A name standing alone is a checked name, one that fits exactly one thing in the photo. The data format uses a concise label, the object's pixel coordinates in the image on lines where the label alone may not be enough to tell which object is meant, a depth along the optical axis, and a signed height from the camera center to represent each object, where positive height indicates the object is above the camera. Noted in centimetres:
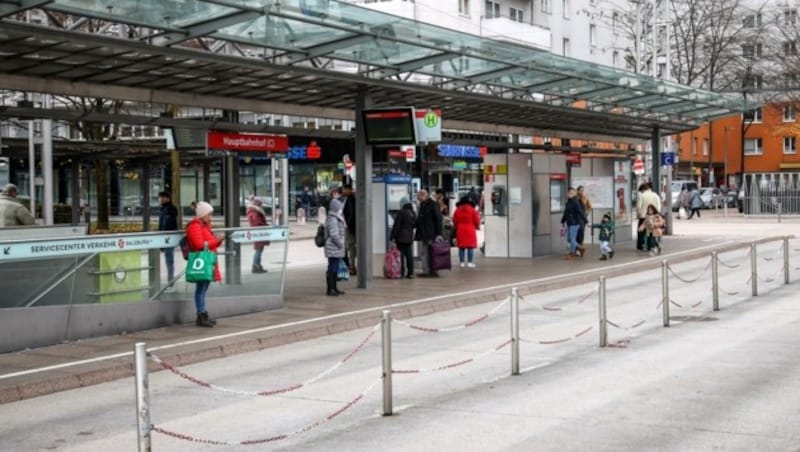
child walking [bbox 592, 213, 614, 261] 2609 -107
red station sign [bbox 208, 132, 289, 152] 1833 +94
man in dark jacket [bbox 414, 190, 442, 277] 2209 -64
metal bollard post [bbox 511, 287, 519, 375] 1064 -141
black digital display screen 1897 +121
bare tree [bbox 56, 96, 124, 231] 3797 +98
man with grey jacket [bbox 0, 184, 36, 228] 1720 -27
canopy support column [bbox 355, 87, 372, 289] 1950 -11
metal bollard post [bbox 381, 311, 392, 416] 879 -137
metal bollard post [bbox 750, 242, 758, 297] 1888 -147
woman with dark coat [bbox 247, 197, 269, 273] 2141 -39
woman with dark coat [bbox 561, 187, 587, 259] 2639 -68
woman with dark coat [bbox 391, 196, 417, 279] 2120 -68
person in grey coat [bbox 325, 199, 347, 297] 1802 -75
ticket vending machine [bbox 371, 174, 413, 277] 2536 -17
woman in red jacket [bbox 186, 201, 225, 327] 1412 -57
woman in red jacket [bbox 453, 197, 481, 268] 2452 -78
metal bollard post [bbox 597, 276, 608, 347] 1257 -147
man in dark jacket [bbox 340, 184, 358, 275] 2130 -38
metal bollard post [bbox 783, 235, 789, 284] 2108 -141
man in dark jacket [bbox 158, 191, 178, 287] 1991 -35
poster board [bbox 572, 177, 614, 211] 3091 -2
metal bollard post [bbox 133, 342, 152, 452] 645 -121
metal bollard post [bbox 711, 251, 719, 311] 1659 -146
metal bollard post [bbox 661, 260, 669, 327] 1451 -136
